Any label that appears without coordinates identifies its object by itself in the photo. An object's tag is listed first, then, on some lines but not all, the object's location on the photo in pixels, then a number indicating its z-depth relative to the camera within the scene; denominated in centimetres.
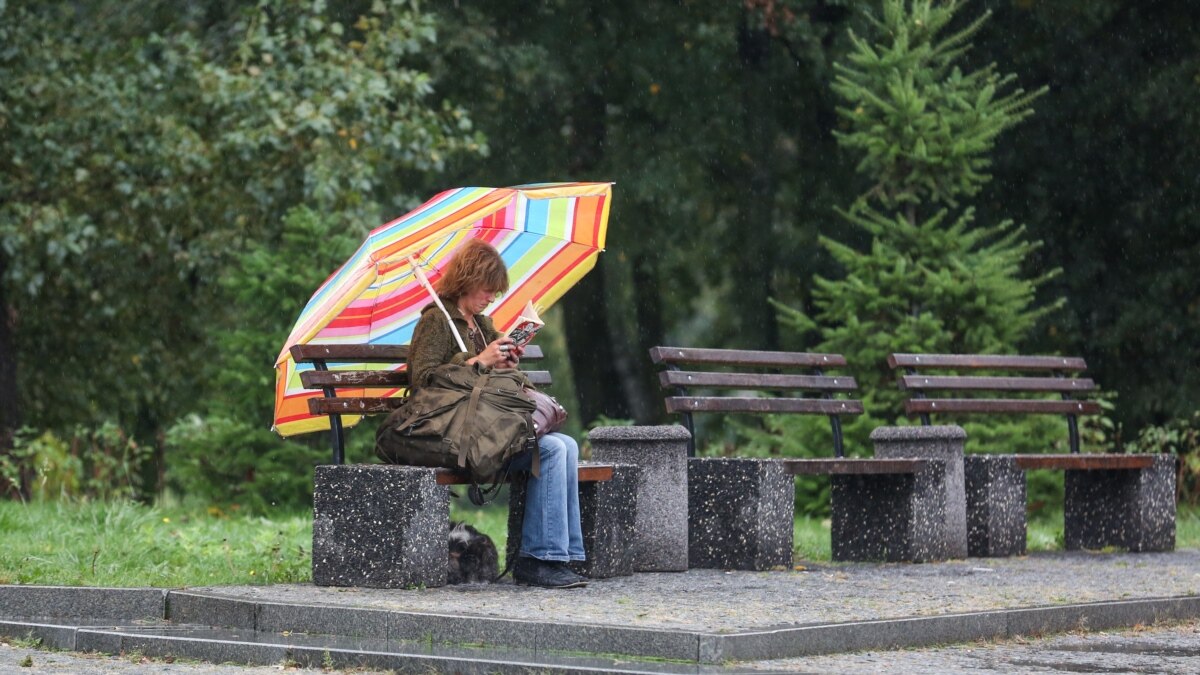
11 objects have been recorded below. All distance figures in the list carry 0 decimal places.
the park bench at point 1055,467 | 2148
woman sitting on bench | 1634
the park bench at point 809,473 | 1883
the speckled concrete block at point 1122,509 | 2280
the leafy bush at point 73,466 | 3023
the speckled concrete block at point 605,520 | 1720
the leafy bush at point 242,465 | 2848
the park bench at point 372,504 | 1584
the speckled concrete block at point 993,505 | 2141
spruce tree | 2780
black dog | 1687
